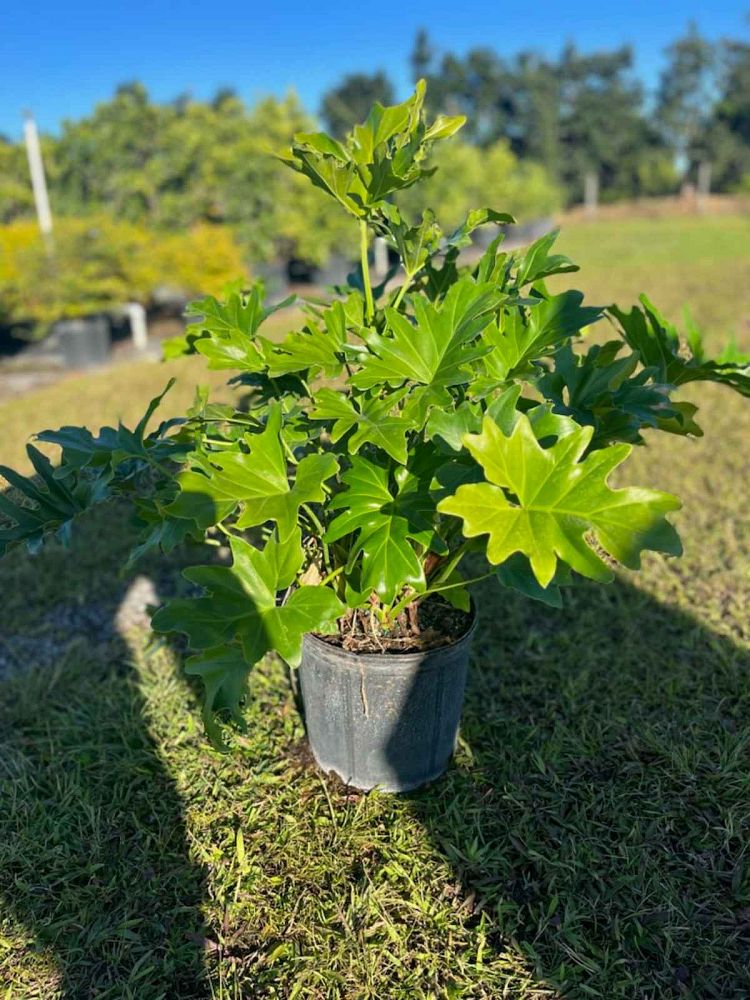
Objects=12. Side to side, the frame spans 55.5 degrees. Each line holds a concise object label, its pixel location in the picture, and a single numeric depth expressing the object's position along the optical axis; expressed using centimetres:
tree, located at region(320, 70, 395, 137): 4578
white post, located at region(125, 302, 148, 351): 827
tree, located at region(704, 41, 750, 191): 3738
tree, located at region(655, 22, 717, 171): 3900
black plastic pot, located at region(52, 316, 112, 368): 764
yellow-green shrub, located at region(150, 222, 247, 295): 798
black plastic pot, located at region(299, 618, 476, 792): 166
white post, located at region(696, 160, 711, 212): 3659
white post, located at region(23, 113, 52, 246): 820
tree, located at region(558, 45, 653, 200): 3856
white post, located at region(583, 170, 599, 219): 3625
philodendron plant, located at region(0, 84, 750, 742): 119
